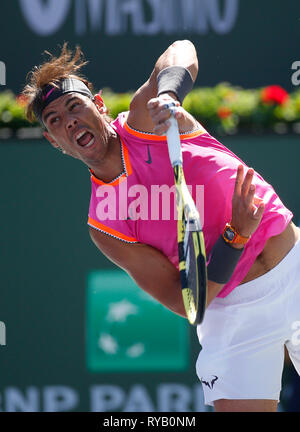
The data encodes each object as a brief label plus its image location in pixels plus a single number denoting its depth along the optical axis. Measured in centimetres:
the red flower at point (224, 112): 1128
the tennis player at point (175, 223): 616
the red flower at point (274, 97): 1158
